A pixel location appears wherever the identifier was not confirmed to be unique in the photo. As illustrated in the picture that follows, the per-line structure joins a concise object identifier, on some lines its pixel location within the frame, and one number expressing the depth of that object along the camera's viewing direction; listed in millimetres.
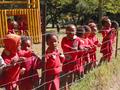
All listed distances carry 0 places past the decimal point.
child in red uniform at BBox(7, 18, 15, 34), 10260
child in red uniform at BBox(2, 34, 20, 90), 3766
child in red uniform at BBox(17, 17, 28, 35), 10694
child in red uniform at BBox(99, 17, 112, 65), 6903
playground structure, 10628
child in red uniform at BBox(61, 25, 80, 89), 5073
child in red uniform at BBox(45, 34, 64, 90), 4359
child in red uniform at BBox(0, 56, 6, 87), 3650
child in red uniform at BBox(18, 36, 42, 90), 4128
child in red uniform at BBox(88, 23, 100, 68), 6098
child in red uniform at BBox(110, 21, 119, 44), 7001
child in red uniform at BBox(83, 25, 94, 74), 5721
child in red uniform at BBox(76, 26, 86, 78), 5293
